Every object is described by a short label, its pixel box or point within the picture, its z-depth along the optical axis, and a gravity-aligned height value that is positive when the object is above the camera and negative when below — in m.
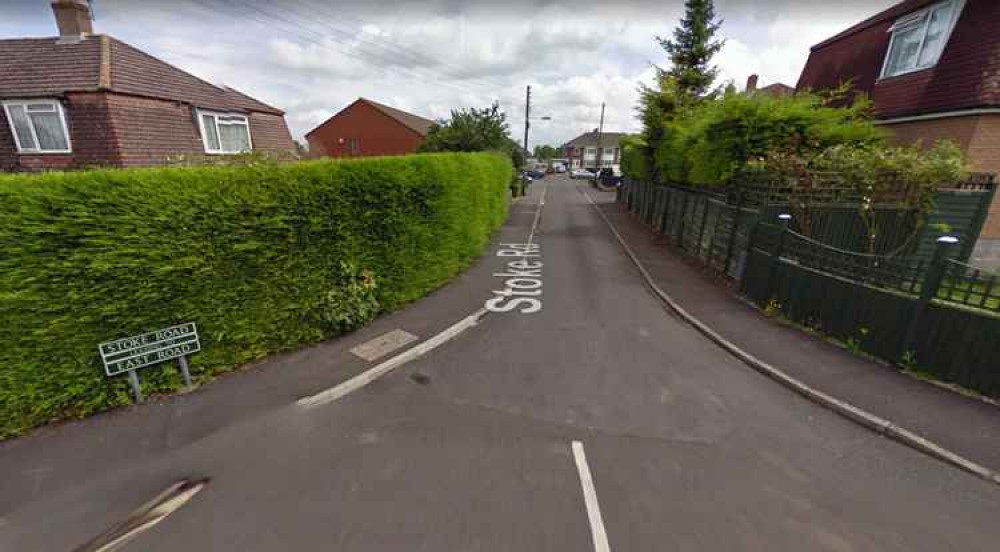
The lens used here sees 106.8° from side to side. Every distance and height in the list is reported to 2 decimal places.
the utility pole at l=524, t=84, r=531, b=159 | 33.25 +4.69
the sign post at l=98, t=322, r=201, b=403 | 3.93 -2.06
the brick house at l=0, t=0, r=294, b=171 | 11.65 +1.63
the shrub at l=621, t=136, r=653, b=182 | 16.28 +0.58
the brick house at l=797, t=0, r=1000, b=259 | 9.05 +2.80
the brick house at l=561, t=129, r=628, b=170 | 77.69 +4.10
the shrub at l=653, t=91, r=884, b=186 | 7.36 +0.90
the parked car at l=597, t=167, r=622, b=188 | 36.03 -0.86
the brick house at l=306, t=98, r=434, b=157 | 37.47 +3.17
